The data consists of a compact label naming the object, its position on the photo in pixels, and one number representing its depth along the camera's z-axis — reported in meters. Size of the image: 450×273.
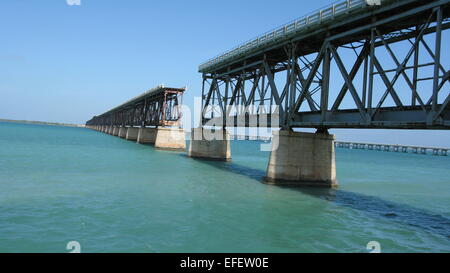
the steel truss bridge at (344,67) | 17.94
